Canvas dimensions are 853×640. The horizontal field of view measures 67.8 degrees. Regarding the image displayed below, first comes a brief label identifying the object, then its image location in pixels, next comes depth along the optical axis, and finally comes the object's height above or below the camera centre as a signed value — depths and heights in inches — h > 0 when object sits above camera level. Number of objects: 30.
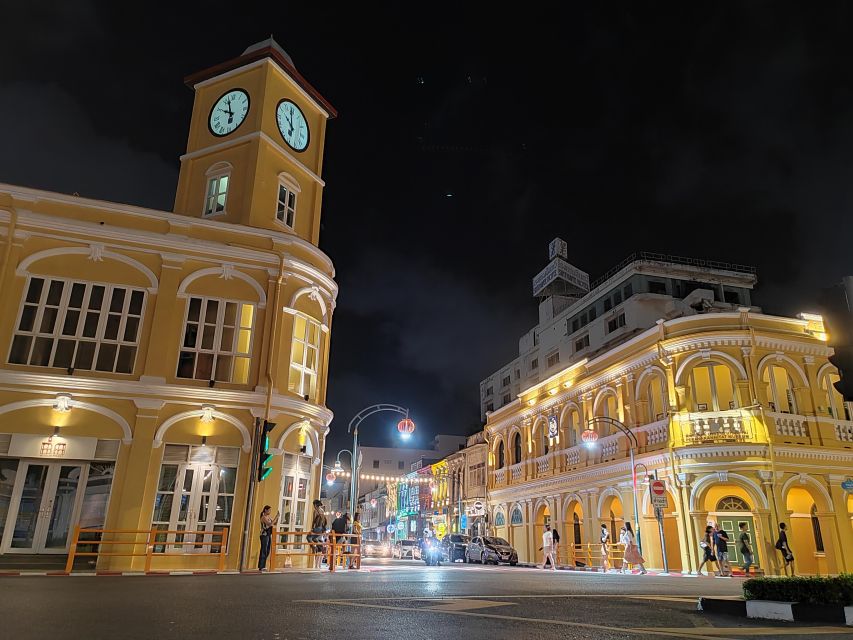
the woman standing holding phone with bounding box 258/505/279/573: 676.7 +7.3
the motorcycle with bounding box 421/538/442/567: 989.2 -9.0
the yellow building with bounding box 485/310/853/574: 952.3 +168.3
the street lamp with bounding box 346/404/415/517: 1026.1 +194.8
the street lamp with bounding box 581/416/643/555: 1054.4 +192.0
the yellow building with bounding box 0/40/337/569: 694.5 +196.6
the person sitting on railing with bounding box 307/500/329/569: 767.1 +20.3
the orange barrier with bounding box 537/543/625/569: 1101.1 -13.7
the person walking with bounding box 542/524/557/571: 1097.4 +1.3
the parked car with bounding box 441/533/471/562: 1435.4 -1.3
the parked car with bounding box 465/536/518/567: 1307.8 -9.8
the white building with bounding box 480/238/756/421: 1761.8 +712.8
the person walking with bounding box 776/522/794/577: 868.6 +4.7
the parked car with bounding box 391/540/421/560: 1572.6 -11.4
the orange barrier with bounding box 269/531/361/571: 699.4 -6.4
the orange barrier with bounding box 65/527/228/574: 596.4 -2.5
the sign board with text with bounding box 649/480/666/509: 911.6 +75.3
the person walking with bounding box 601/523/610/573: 1037.2 -4.4
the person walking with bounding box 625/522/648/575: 911.7 -5.4
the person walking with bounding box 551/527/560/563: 1192.4 +10.6
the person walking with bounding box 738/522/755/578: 875.4 -2.5
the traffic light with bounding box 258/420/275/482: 713.8 +94.2
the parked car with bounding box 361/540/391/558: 1758.1 -18.6
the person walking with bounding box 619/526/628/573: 957.2 +8.0
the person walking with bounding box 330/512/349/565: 808.9 +22.6
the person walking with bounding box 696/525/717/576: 884.6 +1.9
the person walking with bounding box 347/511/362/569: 765.3 -9.8
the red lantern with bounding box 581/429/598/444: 1171.3 +194.0
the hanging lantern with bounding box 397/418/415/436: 1131.9 +199.9
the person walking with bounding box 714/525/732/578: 863.1 -3.0
